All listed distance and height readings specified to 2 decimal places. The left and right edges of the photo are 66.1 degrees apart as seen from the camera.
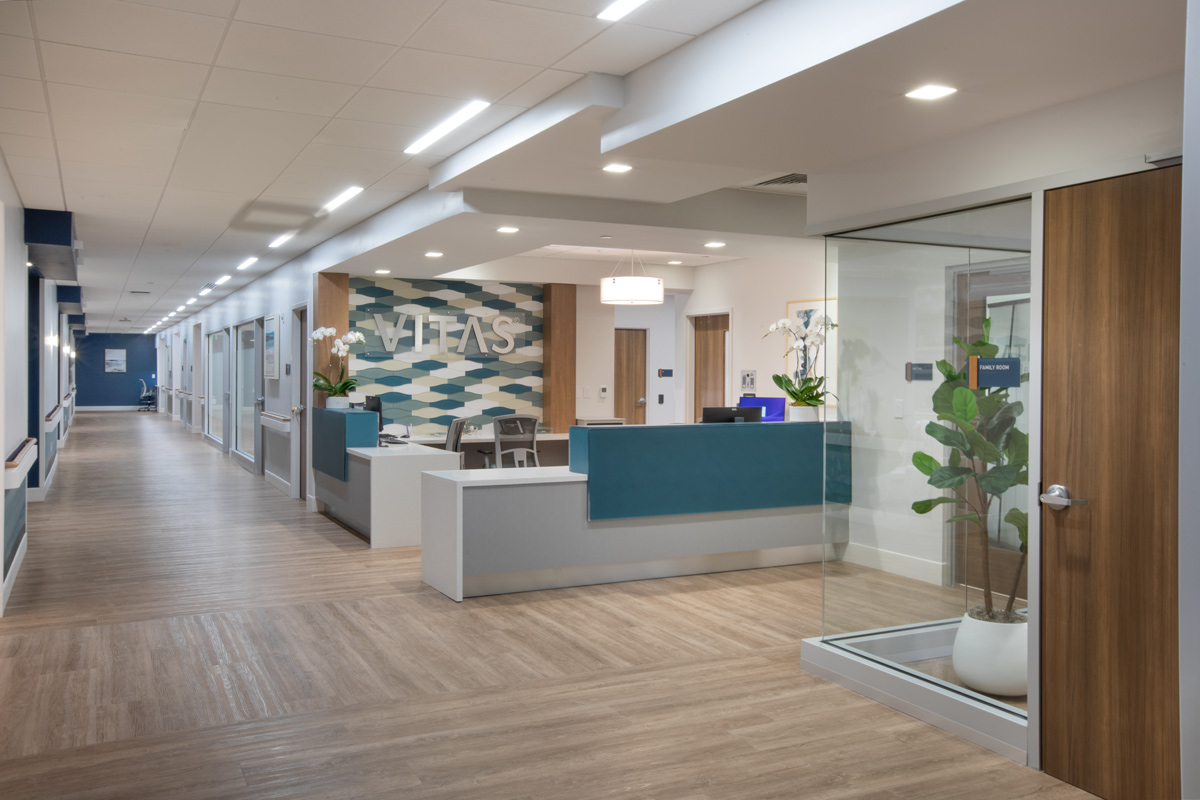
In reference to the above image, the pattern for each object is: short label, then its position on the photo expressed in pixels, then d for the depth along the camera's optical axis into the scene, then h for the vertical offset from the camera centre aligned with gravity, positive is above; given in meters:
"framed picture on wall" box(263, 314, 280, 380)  10.93 +0.45
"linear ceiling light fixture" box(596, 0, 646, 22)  3.26 +1.35
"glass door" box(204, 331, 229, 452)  15.31 -0.15
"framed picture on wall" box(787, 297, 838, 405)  8.38 +0.68
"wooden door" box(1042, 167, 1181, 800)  2.77 -0.31
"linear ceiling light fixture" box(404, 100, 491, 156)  4.54 +1.37
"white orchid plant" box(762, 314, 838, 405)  6.51 +0.04
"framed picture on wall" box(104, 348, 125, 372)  30.22 +0.73
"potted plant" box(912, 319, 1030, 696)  3.31 -0.36
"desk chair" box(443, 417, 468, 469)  8.37 -0.47
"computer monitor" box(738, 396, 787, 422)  8.20 -0.22
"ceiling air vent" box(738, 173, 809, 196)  6.53 +1.47
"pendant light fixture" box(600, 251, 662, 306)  9.06 +0.93
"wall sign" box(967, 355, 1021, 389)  3.26 +0.05
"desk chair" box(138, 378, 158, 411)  30.48 -0.56
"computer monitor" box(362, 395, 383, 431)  8.52 -0.19
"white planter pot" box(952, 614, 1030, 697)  3.36 -1.02
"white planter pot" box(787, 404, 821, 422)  6.56 -0.21
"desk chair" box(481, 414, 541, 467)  8.34 -0.47
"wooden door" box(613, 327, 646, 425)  12.98 +0.13
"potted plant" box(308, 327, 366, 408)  8.43 +0.03
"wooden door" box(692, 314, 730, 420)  10.73 +0.29
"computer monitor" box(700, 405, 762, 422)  6.81 -0.22
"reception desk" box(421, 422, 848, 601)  5.46 -0.80
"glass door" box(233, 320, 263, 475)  12.21 -0.19
